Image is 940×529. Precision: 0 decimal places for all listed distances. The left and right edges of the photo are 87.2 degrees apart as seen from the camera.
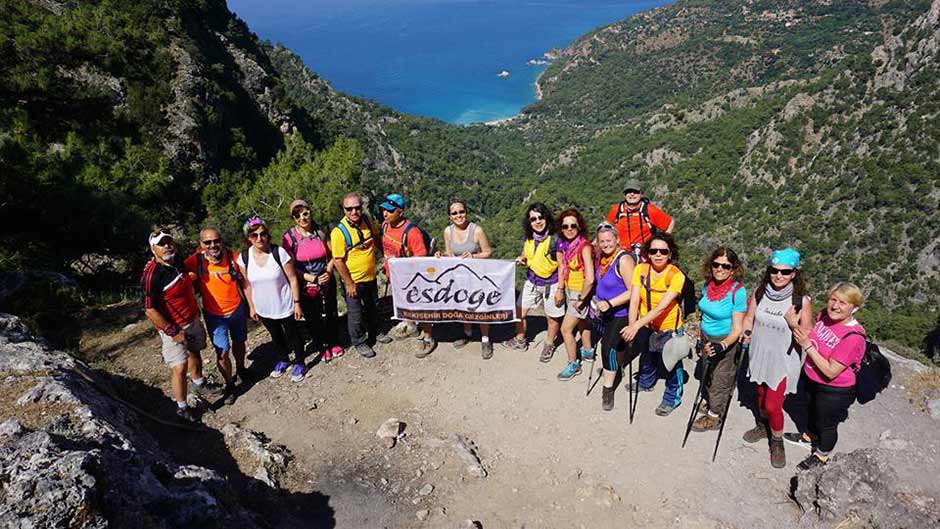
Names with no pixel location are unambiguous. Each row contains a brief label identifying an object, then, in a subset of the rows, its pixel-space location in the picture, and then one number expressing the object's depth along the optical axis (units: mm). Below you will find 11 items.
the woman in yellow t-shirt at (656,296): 5062
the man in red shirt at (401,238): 6828
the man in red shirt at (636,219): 6512
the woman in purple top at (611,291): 5488
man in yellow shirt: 6363
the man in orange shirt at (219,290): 5571
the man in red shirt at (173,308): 5113
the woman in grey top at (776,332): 4602
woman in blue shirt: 4879
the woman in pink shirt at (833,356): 4449
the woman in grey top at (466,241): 6805
